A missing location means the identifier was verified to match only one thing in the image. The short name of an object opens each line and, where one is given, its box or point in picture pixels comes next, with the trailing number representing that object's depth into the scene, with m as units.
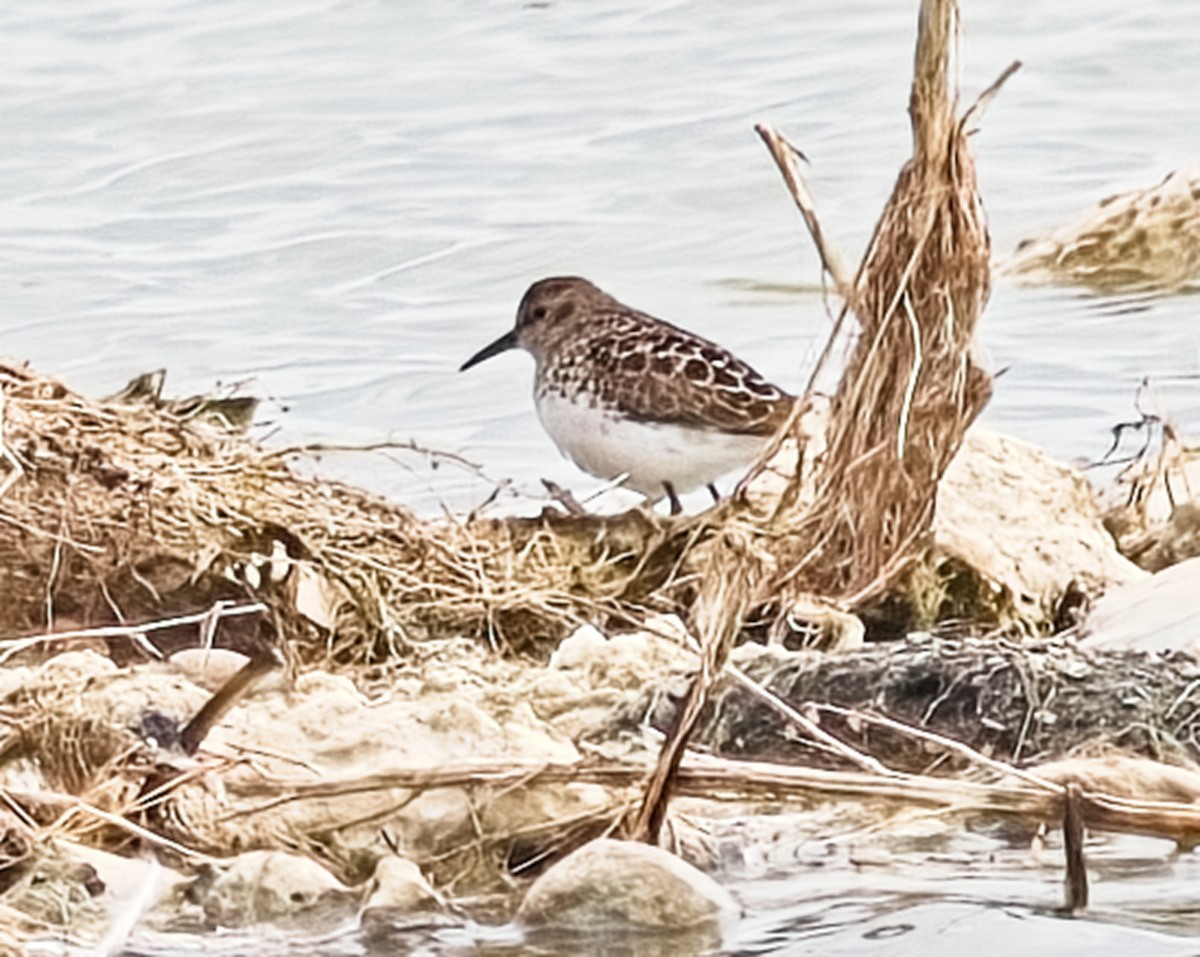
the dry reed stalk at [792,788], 10.56
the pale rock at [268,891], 10.91
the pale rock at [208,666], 13.04
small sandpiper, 16.92
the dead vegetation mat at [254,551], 14.79
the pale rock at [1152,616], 13.59
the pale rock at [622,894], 10.59
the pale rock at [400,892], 11.01
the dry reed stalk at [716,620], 10.34
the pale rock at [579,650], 13.91
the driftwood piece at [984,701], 12.54
